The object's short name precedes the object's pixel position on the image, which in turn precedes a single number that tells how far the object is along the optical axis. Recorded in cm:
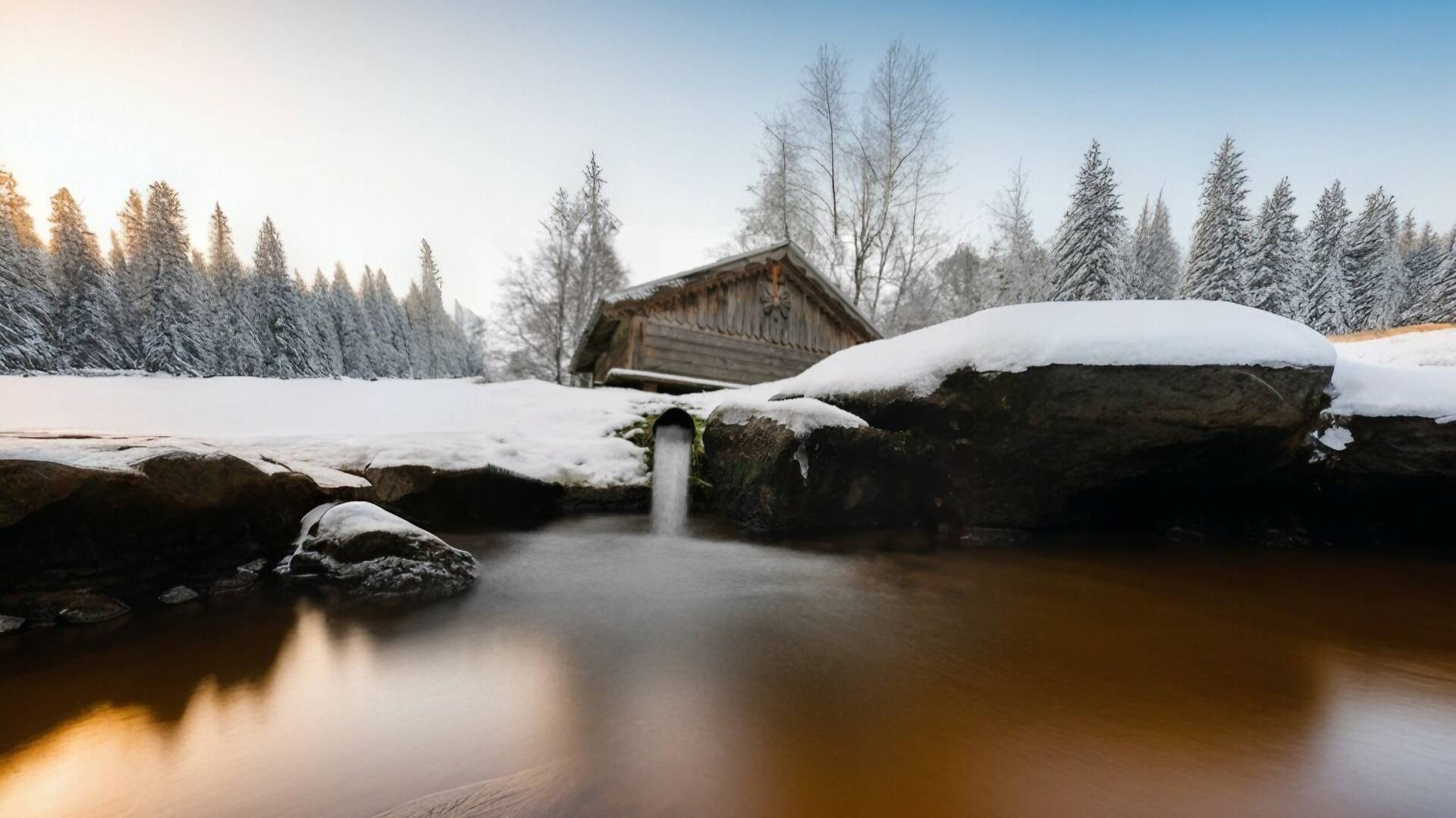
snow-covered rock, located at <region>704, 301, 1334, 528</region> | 445
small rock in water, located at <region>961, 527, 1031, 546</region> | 558
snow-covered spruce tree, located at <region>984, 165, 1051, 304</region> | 2266
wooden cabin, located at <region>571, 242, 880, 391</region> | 1255
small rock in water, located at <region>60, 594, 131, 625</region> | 319
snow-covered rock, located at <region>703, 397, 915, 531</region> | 579
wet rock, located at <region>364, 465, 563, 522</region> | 592
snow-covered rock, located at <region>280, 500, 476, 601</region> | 389
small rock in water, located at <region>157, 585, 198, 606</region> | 360
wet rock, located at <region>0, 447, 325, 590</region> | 304
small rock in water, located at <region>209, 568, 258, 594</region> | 384
